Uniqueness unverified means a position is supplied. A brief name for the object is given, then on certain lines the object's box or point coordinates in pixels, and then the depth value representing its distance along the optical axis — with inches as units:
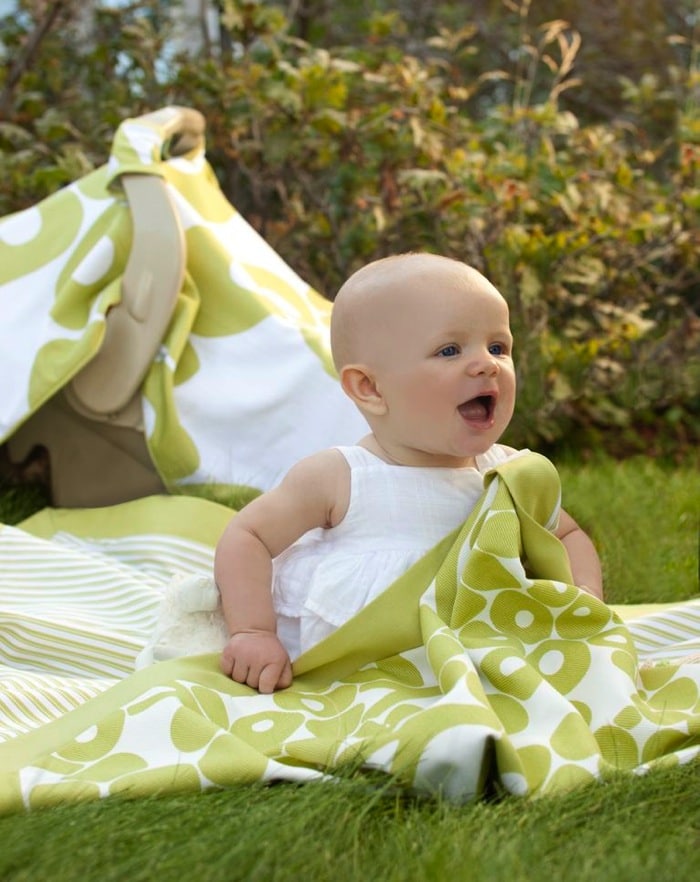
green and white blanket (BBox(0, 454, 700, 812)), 66.1
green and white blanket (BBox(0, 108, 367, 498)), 94.6
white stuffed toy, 73.3
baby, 72.3
